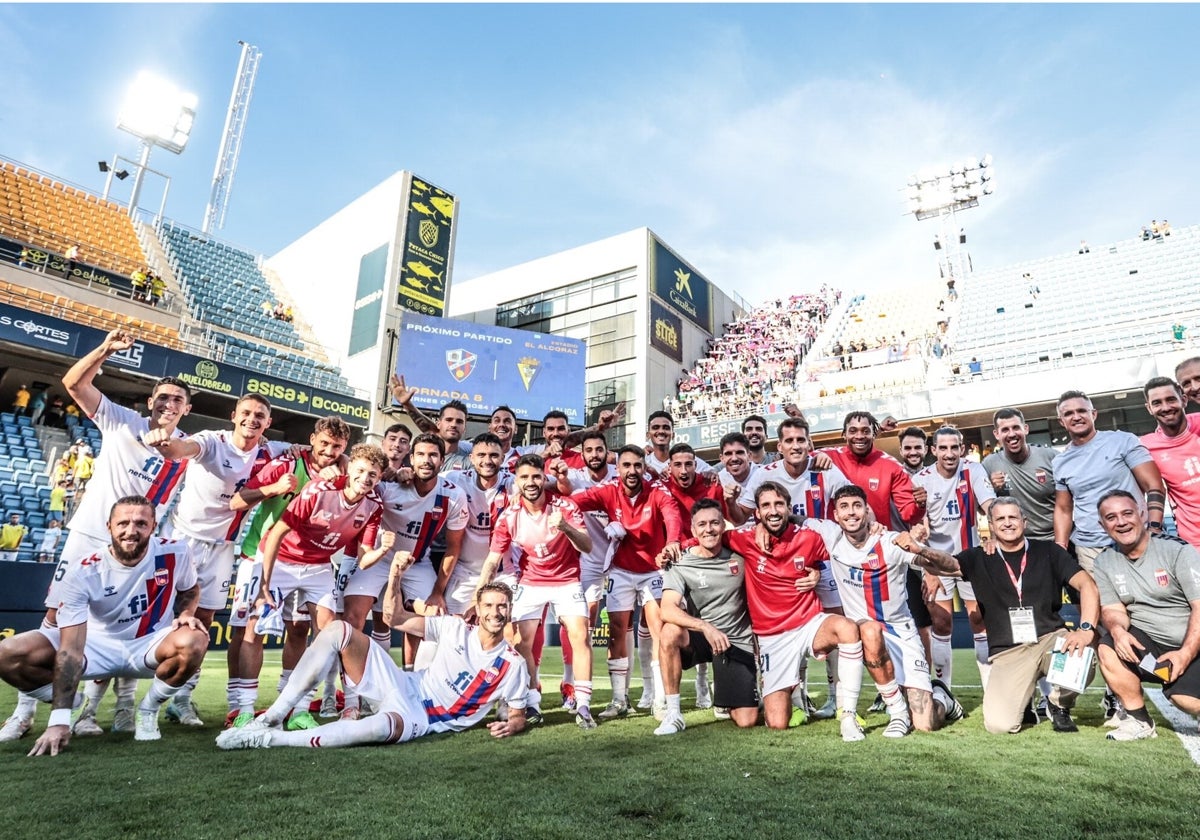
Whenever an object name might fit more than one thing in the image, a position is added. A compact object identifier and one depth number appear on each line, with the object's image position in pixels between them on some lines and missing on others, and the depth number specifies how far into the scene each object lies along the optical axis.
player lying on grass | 4.07
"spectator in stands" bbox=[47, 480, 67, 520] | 13.38
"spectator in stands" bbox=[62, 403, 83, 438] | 16.86
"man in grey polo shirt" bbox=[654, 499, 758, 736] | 4.94
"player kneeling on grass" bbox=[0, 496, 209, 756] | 4.07
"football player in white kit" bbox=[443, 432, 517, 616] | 6.15
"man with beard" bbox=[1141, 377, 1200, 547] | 5.12
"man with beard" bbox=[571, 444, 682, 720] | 5.87
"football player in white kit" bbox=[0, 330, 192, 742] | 4.57
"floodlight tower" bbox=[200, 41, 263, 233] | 37.75
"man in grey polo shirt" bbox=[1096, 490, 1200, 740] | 4.08
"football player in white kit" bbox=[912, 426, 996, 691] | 6.08
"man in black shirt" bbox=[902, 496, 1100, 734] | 4.46
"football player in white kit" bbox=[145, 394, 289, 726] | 5.09
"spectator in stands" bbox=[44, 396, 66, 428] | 17.21
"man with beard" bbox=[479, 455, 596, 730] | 5.48
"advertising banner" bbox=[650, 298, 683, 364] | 28.92
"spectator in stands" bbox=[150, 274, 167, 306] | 20.64
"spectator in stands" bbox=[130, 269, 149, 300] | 20.34
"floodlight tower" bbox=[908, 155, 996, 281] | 40.25
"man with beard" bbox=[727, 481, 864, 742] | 4.83
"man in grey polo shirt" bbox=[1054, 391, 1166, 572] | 5.29
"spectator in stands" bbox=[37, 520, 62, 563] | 11.48
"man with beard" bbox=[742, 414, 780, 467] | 6.80
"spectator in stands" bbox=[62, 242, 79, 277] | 19.17
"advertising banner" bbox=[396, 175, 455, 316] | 25.67
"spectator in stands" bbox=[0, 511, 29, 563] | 11.42
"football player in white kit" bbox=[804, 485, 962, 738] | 4.53
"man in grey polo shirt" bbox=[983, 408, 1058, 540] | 5.88
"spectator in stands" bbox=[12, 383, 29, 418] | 16.66
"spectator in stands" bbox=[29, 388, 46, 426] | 16.58
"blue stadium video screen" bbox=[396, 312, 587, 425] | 22.69
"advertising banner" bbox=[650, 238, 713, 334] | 29.62
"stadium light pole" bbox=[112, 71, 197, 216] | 32.34
